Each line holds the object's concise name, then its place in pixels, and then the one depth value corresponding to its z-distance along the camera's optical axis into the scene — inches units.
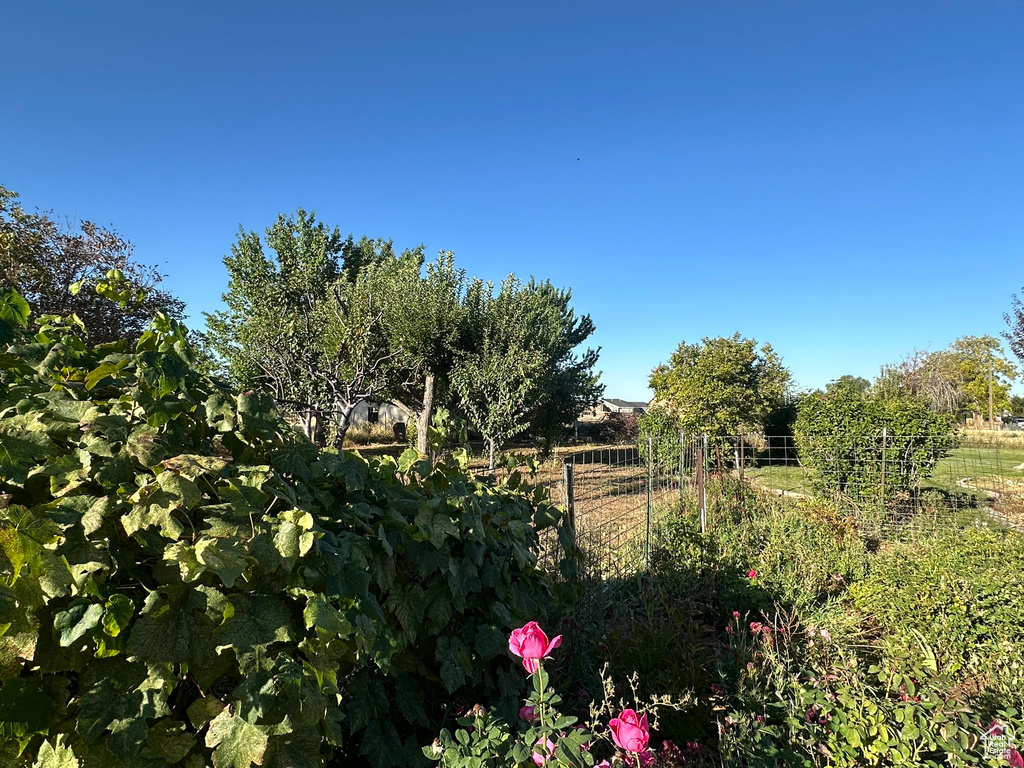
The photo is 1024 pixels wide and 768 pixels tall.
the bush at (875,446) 279.7
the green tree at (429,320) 490.6
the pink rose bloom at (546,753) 43.6
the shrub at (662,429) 379.0
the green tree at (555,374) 551.5
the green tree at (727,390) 609.0
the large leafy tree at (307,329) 519.8
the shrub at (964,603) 104.7
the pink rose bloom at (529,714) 52.7
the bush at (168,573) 36.2
